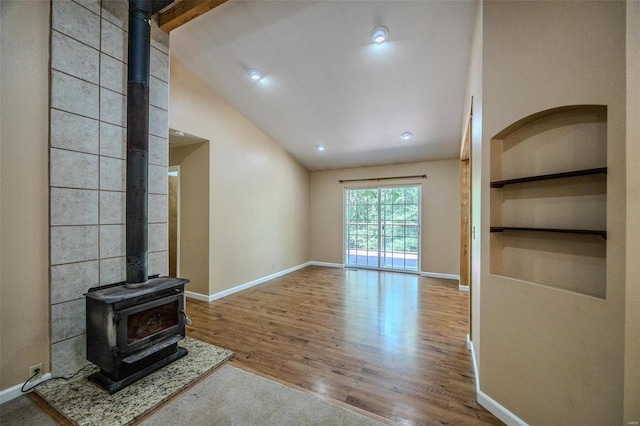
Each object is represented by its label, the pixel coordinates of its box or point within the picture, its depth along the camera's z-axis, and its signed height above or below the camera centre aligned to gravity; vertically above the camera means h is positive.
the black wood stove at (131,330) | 1.83 -0.92
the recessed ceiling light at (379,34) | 2.53 +1.82
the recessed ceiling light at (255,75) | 3.32 +1.84
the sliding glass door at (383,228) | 5.62 -0.33
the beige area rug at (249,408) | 1.61 -1.32
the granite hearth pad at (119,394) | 1.61 -1.29
